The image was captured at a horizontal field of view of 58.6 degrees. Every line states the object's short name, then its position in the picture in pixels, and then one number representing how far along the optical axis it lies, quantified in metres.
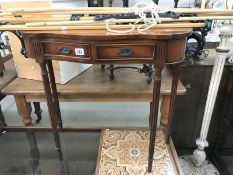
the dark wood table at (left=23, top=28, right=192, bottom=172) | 0.74
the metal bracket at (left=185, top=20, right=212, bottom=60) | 1.11
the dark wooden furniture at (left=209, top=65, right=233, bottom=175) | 1.28
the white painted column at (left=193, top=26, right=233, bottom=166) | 1.01
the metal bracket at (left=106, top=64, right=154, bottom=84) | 1.17
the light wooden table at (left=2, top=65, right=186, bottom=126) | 1.10
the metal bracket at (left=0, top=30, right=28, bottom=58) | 1.04
